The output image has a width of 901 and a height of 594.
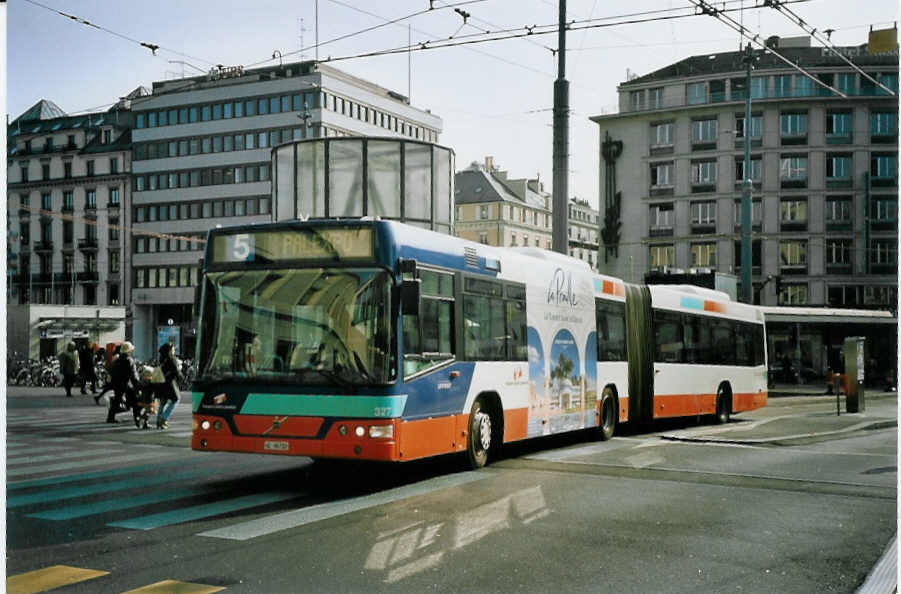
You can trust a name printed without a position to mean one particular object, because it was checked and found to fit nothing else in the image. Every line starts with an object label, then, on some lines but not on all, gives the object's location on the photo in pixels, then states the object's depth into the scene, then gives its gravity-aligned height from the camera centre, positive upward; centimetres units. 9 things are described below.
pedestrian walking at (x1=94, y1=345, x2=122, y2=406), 2109 -80
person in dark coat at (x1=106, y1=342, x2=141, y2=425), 2069 -67
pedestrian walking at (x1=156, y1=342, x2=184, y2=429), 1977 -63
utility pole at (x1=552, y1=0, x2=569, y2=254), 2038 +337
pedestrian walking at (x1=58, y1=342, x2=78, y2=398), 3092 -66
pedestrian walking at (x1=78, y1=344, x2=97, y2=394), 3108 -57
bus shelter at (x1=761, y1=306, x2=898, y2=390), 2884 +8
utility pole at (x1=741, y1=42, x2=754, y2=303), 3491 +339
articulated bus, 1079 +0
